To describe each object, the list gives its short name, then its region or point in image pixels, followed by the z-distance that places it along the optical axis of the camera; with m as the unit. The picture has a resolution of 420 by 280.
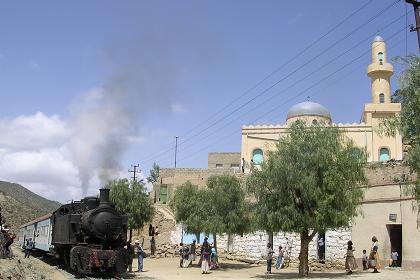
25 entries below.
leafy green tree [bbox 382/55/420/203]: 15.60
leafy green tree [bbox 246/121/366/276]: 20.58
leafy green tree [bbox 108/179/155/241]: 38.97
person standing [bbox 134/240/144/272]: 25.07
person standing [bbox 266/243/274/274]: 24.64
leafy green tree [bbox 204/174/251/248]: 28.14
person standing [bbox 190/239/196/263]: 29.45
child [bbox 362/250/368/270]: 24.34
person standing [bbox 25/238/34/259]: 34.02
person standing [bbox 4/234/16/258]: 28.66
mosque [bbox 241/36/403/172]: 52.66
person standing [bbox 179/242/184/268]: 29.51
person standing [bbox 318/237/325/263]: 28.73
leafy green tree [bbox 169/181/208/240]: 31.52
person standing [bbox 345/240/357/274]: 23.14
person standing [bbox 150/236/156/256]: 39.78
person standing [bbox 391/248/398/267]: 24.41
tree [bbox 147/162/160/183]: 86.50
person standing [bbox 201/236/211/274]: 24.84
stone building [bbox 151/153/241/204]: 56.19
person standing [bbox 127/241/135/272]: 20.28
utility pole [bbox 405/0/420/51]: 17.20
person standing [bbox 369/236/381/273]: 22.69
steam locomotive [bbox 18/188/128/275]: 19.58
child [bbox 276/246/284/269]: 27.16
